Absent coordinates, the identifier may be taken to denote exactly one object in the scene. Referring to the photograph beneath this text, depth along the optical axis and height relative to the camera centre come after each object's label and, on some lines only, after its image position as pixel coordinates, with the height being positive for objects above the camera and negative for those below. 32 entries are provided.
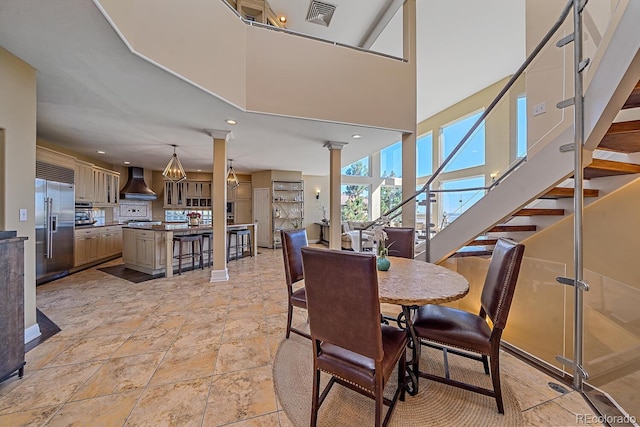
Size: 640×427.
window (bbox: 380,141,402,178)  9.55 +1.94
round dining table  1.43 -0.50
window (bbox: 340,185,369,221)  9.62 +0.38
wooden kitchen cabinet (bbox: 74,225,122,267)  4.85 -0.76
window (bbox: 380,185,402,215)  9.95 +0.70
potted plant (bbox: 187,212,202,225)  5.29 -0.19
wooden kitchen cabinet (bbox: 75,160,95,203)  5.05 +0.62
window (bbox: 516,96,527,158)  3.14 +1.23
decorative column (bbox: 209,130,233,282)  4.23 +0.10
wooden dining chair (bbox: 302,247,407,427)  1.18 -0.59
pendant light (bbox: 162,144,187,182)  4.93 +0.80
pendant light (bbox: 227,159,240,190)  6.47 +0.85
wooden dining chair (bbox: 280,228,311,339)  2.38 -0.57
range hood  7.25 +0.67
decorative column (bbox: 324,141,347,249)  4.93 +0.34
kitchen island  4.54 -0.72
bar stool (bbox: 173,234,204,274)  4.63 -0.76
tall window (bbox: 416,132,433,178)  8.78 +2.14
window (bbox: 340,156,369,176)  9.74 +1.75
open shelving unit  8.18 +0.22
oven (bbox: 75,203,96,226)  5.16 -0.10
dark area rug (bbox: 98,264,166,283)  4.35 -1.24
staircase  1.71 +0.23
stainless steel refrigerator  3.71 -0.18
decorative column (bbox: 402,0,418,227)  4.12 +1.25
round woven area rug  1.46 -1.27
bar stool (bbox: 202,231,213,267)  5.23 -0.81
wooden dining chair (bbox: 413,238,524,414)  1.49 -0.78
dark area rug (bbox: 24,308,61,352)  2.25 -1.26
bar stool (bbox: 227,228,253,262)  5.88 -0.83
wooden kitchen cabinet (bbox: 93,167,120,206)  5.75 +0.58
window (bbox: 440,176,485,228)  3.38 +0.16
